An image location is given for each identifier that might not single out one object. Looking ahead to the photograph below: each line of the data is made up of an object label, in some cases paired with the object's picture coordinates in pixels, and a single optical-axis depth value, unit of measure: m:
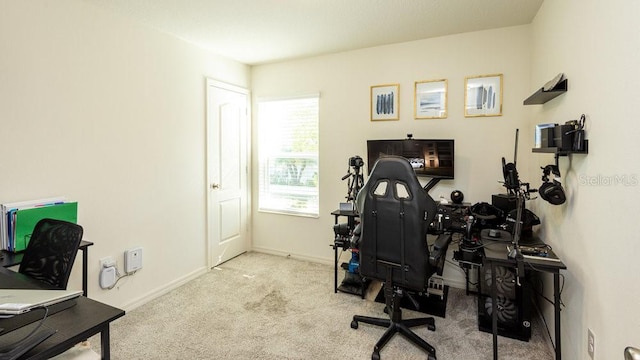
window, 4.05
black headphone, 1.88
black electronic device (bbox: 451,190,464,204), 3.10
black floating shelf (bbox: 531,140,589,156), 1.67
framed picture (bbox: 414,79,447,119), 3.28
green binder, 1.99
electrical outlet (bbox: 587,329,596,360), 1.58
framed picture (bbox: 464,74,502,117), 3.06
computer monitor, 3.11
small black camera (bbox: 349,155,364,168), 3.10
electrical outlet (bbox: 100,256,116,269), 2.63
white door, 3.77
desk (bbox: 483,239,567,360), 1.81
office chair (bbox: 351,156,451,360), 1.98
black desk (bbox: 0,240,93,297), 1.82
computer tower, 2.33
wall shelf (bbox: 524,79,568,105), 1.99
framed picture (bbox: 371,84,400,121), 3.49
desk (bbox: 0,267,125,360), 0.99
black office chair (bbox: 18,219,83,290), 1.56
